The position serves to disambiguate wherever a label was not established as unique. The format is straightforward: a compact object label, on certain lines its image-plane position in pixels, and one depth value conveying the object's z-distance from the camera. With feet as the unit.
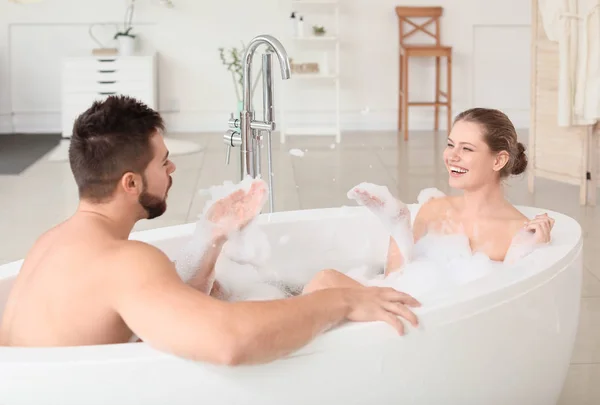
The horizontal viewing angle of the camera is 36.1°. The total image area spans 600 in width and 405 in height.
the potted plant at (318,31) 22.69
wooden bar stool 22.47
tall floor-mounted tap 8.02
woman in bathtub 7.73
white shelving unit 22.52
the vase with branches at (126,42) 22.74
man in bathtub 4.77
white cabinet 22.13
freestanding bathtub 4.92
